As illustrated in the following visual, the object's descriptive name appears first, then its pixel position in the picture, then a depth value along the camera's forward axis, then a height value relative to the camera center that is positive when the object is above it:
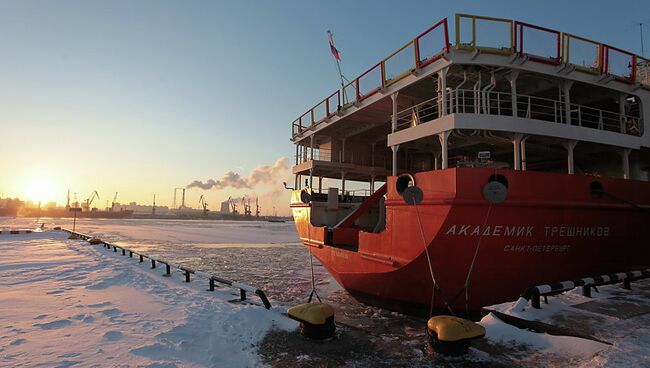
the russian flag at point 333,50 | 15.95 +6.73
